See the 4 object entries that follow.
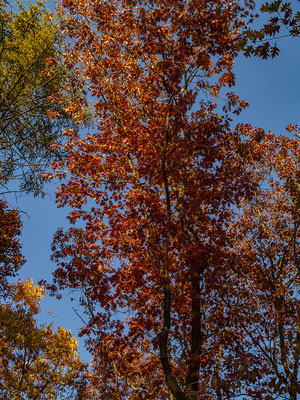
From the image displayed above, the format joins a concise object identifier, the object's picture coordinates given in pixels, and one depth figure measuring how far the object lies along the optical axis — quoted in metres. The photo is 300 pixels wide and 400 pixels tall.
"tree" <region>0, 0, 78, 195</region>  10.71
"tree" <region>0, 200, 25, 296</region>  13.89
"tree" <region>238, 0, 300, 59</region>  3.28
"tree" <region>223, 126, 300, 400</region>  10.48
